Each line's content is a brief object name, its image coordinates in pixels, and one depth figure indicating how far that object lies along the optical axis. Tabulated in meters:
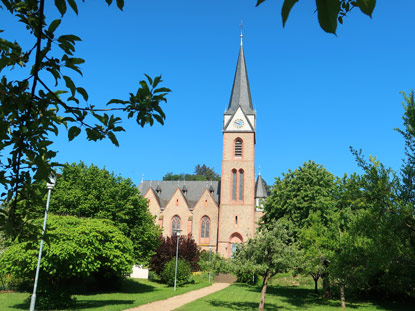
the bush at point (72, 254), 18.12
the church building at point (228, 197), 48.62
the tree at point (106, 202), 27.17
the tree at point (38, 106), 2.94
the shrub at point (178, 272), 33.12
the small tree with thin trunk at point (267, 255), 18.80
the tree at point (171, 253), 37.03
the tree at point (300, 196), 29.91
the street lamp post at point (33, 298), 11.67
